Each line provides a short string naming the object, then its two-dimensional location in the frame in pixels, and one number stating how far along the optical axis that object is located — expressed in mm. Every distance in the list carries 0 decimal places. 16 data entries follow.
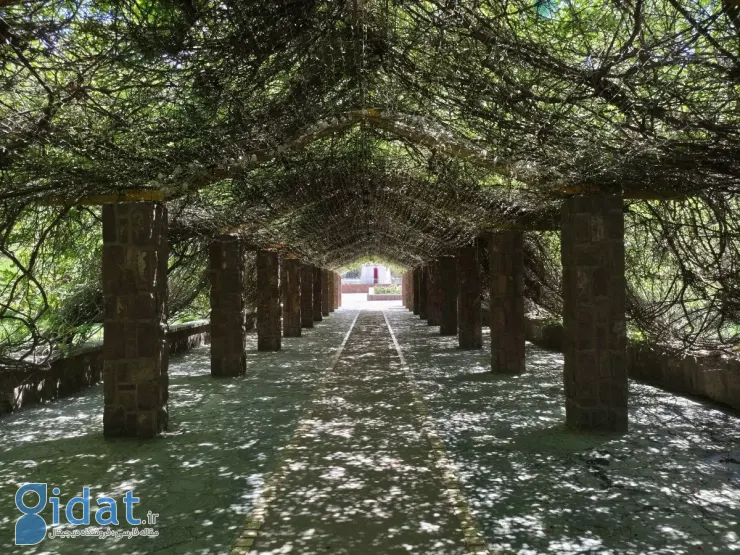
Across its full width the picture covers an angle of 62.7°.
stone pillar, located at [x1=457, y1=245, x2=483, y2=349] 13547
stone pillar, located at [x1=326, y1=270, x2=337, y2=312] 30630
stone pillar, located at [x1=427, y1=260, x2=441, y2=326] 19328
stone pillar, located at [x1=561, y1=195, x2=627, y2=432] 6242
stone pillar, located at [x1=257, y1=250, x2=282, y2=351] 14055
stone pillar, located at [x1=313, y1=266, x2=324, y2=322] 23641
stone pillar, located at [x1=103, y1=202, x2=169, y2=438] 6227
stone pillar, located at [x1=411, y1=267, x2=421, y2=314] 26131
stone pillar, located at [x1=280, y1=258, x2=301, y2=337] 17797
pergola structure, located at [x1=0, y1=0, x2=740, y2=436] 4023
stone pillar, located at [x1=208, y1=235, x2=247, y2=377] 10180
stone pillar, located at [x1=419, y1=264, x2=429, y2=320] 23500
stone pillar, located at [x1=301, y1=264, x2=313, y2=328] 20953
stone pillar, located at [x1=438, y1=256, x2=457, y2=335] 17047
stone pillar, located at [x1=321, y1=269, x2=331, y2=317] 27031
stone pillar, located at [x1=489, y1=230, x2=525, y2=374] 9789
